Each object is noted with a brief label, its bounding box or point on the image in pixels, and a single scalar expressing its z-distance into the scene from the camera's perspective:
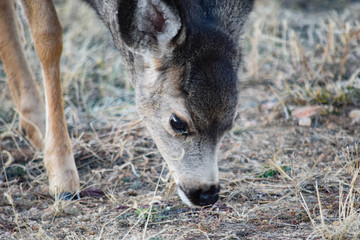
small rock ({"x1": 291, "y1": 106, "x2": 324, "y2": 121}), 11.69
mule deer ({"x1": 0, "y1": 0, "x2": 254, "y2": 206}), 7.45
